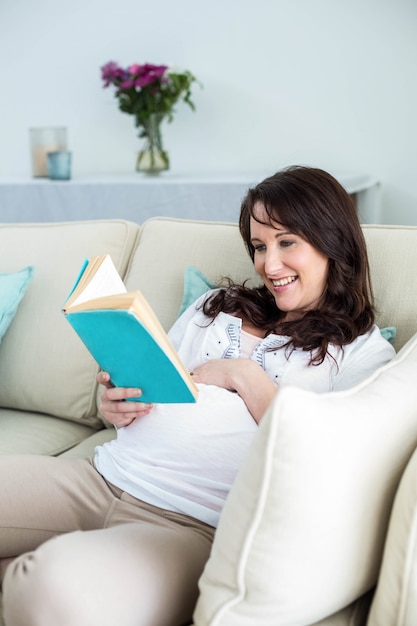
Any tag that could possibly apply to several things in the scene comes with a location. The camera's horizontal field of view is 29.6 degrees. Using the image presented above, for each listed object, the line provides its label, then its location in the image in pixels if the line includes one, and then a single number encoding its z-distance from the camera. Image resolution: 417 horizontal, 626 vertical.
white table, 2.91
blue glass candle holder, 3.15
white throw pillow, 0.88
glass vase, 3.32
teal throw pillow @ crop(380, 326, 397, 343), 1.47
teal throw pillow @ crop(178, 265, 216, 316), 1.66
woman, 1.00
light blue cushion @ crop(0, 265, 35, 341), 1.79
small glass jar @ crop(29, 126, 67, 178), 3.24
